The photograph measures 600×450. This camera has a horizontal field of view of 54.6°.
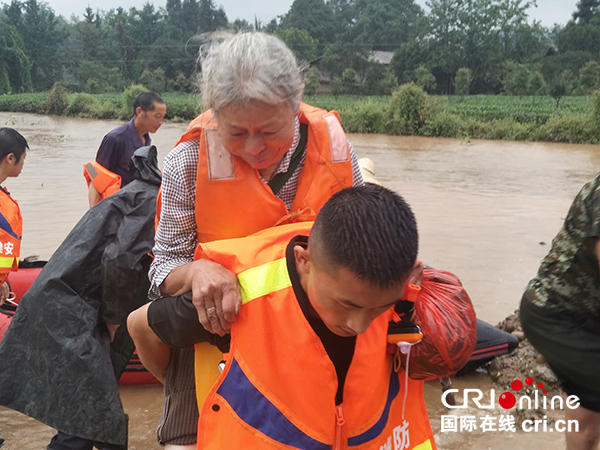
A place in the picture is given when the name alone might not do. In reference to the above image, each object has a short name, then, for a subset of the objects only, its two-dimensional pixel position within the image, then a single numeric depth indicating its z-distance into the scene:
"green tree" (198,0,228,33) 74.53
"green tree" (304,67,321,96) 34.44
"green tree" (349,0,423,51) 63.60
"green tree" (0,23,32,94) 48.94
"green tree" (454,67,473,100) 41.88
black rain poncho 2.41
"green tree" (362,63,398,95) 45.72
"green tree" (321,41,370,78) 51.28
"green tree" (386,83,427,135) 24.28
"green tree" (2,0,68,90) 57.16
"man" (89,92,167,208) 5.04
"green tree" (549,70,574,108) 31.70
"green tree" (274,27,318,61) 53.35
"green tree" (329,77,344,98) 44.07
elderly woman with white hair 1.63
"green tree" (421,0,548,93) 50.72
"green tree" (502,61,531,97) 42.03
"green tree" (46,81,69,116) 38.34
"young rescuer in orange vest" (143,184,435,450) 1.30
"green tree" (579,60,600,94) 38.72
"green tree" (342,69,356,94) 45.47
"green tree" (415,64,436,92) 44.38
